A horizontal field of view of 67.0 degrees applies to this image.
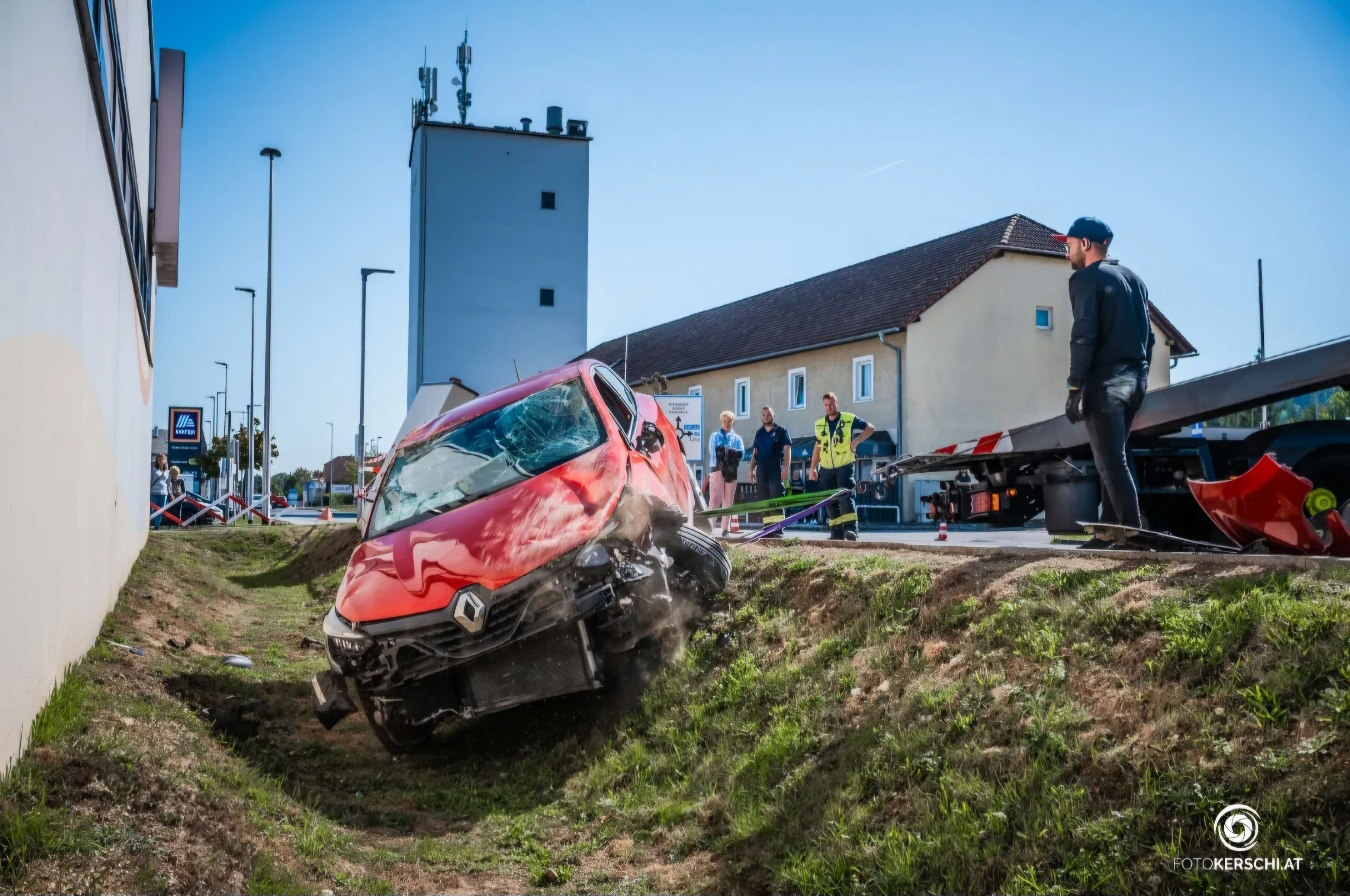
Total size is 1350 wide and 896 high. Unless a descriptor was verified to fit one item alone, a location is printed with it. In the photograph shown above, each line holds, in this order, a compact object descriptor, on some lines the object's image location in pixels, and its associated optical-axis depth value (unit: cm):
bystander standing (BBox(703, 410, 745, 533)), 1435
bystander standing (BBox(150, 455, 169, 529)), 2569
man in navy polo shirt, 1409
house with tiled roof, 3123
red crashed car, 604
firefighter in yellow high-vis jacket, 1251
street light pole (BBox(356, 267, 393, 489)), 3475
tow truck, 732
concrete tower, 3675
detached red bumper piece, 568
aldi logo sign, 3975
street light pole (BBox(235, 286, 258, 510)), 3841
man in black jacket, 672
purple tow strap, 1017
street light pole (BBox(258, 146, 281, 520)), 3003
